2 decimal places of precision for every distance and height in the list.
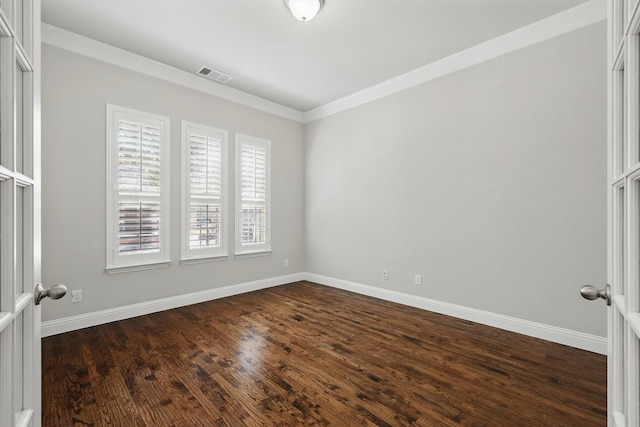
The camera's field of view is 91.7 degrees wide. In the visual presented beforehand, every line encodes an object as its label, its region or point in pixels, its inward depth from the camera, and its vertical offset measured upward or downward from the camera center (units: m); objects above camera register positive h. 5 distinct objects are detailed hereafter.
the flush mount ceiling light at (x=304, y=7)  2.60 +1.74
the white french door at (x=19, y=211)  0.69 +0.00
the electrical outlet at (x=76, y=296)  3.11 -0.84
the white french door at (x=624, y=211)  0.70 +0.01
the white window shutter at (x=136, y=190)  3.35 +0.26
